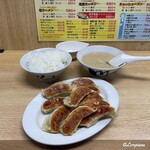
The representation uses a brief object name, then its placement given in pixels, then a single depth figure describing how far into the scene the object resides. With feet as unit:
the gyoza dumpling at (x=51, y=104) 1.78
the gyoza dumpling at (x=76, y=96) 1.74
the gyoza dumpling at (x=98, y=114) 1.63
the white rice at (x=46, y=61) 2.15
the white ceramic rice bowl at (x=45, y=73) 2.05
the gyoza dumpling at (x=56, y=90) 1.92
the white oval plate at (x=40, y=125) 1.53
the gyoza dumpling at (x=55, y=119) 1.59
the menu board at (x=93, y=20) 2.52
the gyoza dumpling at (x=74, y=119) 1.57
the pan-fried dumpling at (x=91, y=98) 1.81
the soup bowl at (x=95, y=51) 2.12
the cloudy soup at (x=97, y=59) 2.23
